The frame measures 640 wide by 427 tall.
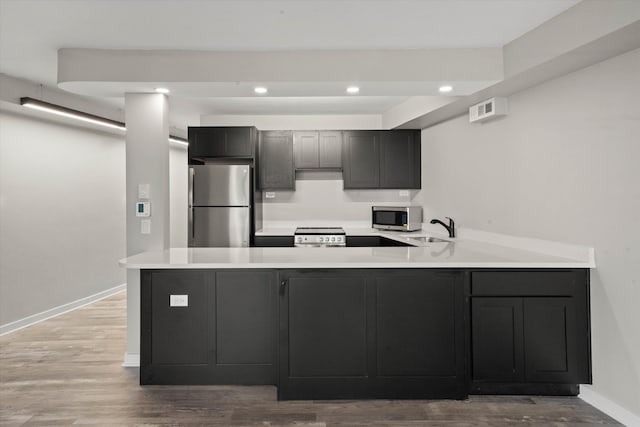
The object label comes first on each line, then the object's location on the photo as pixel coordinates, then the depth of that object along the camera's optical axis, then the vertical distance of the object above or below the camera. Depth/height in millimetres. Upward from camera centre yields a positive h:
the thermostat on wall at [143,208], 3467 +66
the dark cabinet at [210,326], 2787 -763
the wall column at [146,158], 3447 +493
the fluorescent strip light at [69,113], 3876 +1103
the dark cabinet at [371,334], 2662 -791
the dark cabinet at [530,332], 2631 -774
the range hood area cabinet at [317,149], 5207 +845
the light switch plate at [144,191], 3469 +212
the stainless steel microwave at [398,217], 4883 -36
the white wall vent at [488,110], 3426 +908
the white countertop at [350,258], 2631 -302
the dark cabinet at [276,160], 5180 +703
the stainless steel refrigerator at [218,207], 4707 +98
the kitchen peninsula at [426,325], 2637 -731
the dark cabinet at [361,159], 5191 +711
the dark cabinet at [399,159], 5184 +709
